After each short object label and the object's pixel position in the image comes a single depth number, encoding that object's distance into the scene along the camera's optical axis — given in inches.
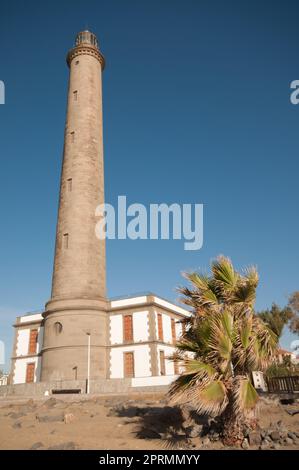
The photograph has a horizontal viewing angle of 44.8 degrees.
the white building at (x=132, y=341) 1082.7
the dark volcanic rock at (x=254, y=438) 340.2
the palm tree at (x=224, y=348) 321.1
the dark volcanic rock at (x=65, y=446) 384.5
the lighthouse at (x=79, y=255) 1027.9
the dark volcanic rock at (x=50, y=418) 535.8
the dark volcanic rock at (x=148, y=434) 423.4
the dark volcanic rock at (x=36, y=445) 400.9
